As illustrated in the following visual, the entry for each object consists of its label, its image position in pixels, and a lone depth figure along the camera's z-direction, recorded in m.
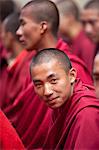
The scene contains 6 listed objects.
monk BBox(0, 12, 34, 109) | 9.46
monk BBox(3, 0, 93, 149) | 7.68
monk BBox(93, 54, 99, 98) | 6.19
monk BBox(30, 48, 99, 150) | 5.65
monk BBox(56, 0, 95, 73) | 11.66
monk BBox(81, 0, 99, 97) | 10.40
